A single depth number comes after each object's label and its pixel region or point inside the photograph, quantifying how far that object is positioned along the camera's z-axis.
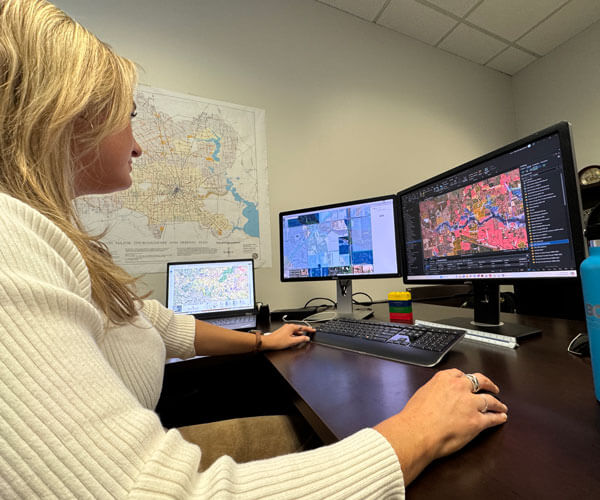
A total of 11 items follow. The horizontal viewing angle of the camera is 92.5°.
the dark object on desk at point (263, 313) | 1.38
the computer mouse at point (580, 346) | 0.60
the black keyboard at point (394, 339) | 0.63
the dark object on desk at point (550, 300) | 1.18
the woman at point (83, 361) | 0.24
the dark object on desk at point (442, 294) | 1.81
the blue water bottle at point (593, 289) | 0.36
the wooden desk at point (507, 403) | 0.28
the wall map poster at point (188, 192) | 1.44
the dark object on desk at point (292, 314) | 1.37
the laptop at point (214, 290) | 1.34
